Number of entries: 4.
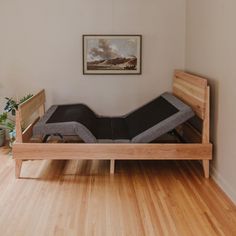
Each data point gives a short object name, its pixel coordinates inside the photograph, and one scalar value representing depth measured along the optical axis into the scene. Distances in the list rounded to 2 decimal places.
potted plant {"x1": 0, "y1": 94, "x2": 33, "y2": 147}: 4.63
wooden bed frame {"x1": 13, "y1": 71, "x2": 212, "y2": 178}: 3.67
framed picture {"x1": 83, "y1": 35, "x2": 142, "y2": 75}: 4.82
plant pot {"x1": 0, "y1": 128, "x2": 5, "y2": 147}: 4.89
